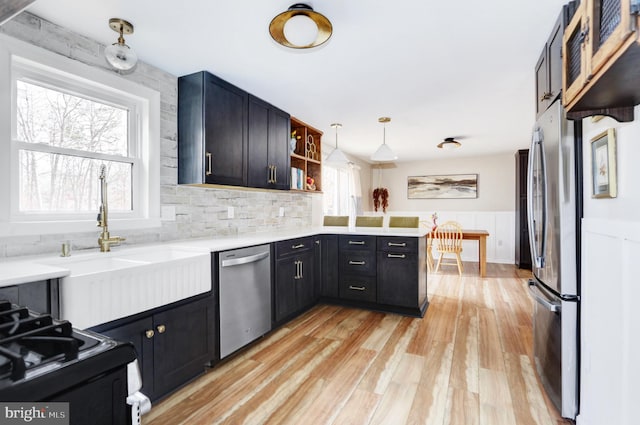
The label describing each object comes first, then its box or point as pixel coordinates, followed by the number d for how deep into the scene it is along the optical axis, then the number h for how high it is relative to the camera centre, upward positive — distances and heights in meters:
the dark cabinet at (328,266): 3.61 -0.63
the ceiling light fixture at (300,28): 1.70 +1.05
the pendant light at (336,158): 3.83 +0.66
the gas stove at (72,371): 0.52 -0.28
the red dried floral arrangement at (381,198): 7.55 +0.33
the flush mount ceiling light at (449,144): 4.98 +1.08
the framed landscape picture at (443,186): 6.91 +0.57
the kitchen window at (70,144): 1.75 +0.45
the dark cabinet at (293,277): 2.89 -0.65
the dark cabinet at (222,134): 2.50 +0.68
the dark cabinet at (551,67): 1.71 +0.89
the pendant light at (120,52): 1.81 +0.93
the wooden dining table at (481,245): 5.11 -0.56
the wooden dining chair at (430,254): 5.37 -0.75
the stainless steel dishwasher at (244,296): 2.27 -0.66
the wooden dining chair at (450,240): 5.20 -0.49
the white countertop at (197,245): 1.29 -0.24
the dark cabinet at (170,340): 1.69 -0.77
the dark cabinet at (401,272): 3.23 -0.64
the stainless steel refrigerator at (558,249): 1.64 -0.22
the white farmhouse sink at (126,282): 1.41 -0.36
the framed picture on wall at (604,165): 1.36 +0.21
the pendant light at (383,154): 3.77 +0.69
